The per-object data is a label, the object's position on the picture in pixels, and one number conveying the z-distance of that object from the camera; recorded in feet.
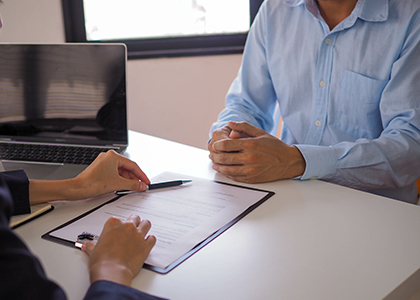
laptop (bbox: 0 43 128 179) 3.79
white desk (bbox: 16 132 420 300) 1.88
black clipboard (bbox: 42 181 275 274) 2.04
